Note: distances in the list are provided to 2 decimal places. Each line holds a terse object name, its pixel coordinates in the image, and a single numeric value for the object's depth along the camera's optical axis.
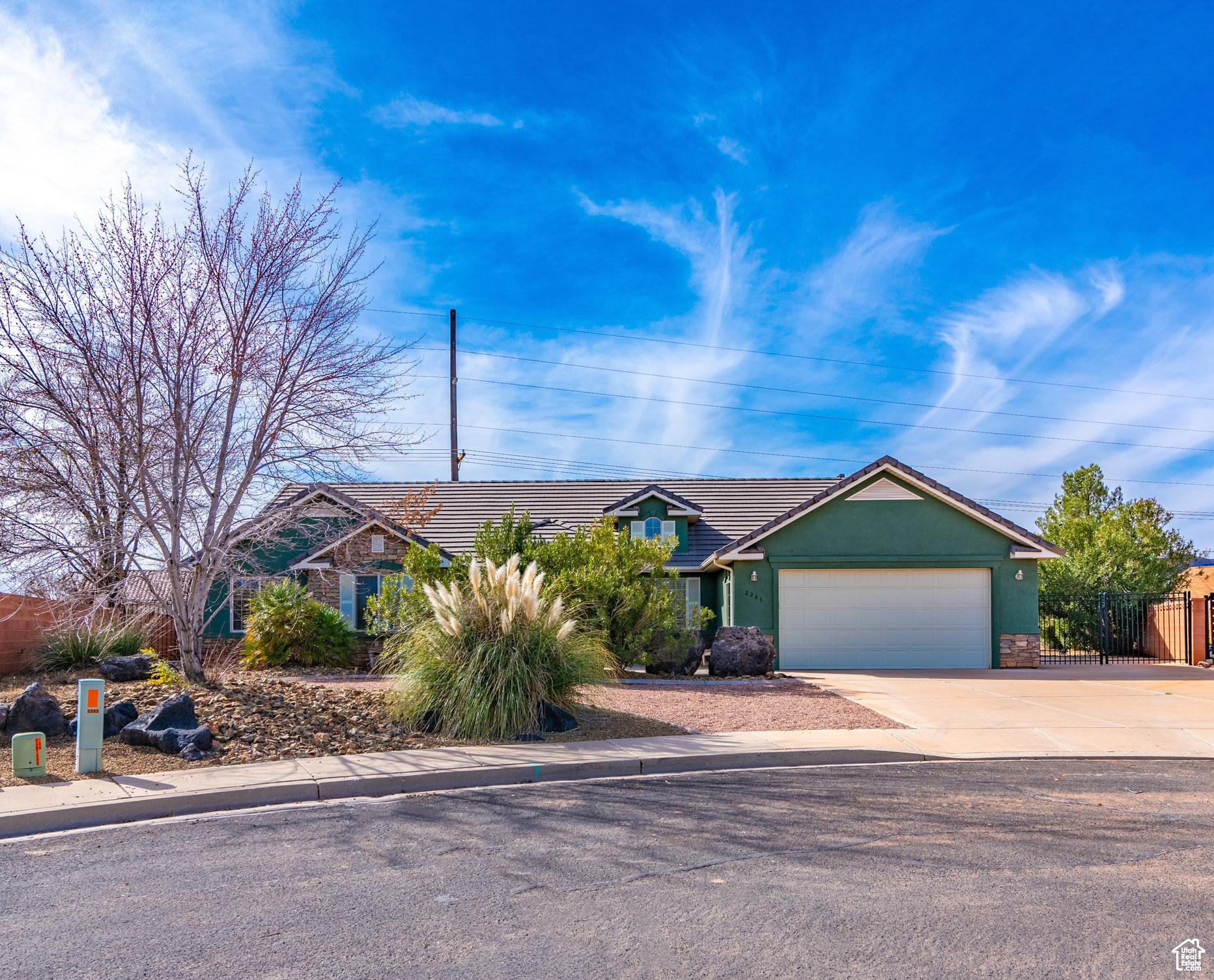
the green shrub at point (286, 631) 20.08
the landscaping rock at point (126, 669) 13.08
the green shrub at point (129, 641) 16.27
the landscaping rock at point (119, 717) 9.73
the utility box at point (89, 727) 8.38
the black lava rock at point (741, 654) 19.05
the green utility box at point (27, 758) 8.13
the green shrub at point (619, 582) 17.17
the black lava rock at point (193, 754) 8.98
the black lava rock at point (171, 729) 9.12
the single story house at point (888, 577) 22.81
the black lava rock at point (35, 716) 9.53
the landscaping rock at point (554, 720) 10.62
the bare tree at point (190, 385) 10.98
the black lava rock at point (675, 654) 18.36
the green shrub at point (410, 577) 15.73
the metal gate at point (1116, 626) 27.02
